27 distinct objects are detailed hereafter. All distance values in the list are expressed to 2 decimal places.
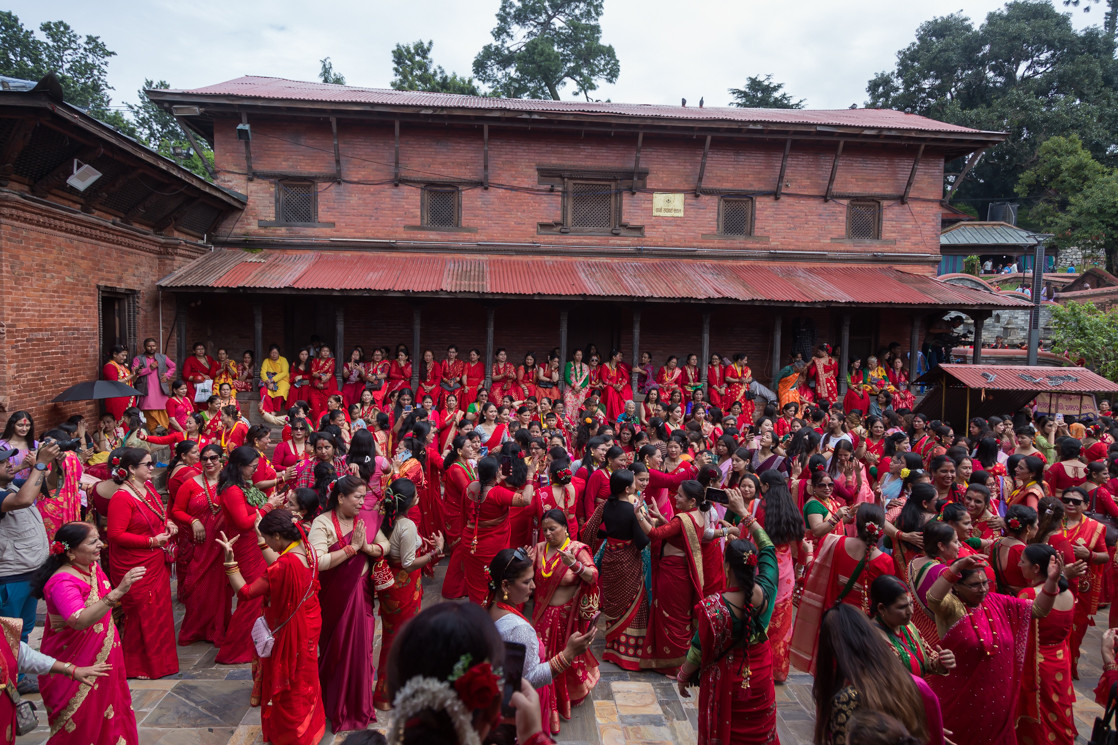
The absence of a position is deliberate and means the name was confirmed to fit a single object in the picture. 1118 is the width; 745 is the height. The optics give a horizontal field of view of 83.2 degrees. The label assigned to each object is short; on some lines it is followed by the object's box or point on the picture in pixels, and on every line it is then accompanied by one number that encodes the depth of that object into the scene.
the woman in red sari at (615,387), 12.73
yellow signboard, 15.16
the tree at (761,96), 37.19
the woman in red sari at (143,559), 4.57
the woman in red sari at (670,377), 13.11
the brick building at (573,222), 13.48
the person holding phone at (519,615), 2.86
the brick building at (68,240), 7.88
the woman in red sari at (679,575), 4.78
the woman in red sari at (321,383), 12.23
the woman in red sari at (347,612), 4.03
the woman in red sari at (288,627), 3.65
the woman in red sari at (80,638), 3.38
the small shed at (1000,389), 9.48
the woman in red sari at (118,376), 9.73
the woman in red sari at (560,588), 4.01
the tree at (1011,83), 30.84
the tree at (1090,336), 16.34
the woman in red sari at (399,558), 4.29
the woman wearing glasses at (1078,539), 4.41
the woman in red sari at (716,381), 13.23
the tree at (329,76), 36.95
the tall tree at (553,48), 36.00
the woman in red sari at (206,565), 5.31
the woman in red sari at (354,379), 12.46
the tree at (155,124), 31.95
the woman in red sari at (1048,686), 3.77
